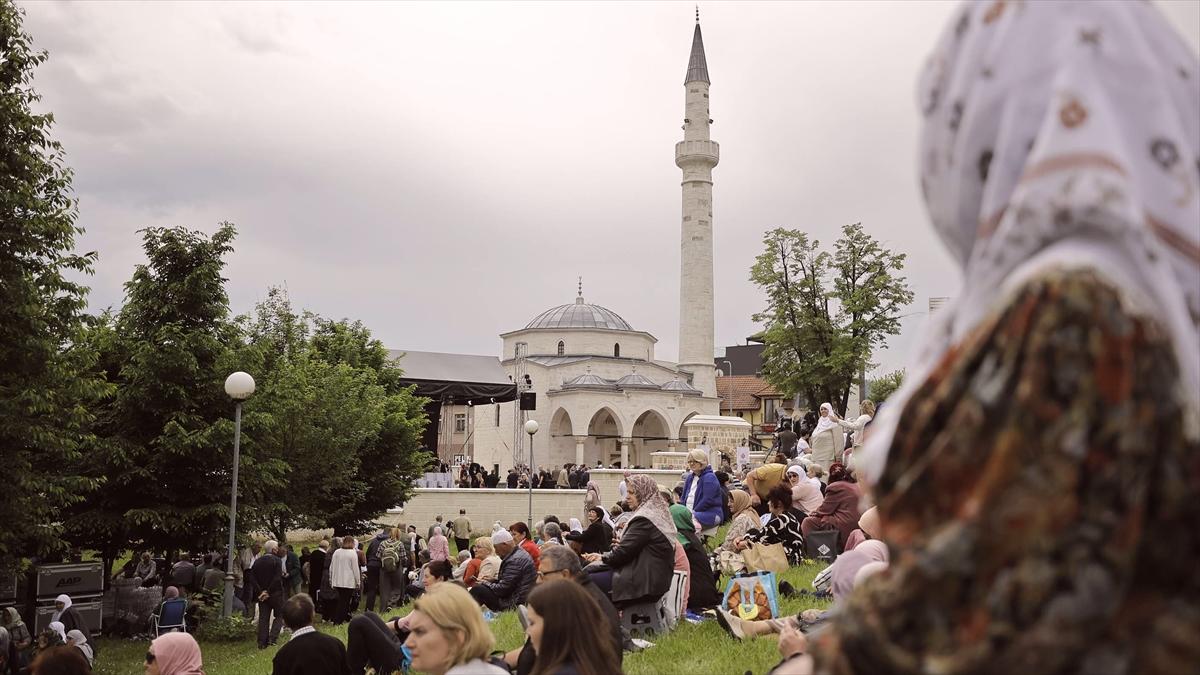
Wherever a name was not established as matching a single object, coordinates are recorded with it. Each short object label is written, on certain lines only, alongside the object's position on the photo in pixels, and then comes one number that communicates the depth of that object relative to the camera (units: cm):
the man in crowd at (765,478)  1405
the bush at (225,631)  1923
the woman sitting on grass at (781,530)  1312
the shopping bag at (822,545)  1319
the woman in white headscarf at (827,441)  2492
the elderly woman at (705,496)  1509
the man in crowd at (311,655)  824
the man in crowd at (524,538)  1255
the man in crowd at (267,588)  1825
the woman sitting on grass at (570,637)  479
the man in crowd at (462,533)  3003
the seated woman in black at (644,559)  1009
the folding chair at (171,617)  1753
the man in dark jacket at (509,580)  1117
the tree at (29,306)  1433
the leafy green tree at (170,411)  2142
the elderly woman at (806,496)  1566
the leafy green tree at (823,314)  3944
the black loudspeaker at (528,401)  3738
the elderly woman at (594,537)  1378
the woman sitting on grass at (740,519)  1335
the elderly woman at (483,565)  1290
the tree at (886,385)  5588
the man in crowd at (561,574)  721
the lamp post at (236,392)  1589
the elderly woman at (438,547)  2077
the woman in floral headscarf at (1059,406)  122
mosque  5900
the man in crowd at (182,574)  2112
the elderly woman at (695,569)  1168
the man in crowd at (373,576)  2094
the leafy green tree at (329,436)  2557
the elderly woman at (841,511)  1320
